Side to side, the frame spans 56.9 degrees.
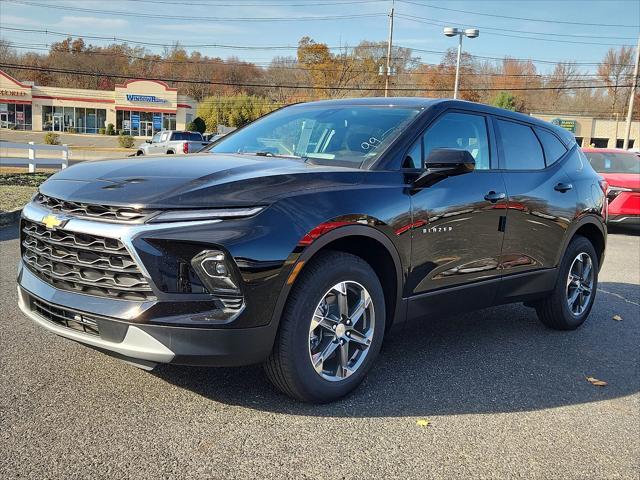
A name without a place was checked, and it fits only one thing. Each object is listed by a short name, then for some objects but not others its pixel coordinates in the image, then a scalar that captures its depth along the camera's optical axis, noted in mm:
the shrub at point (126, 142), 51750
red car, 11570
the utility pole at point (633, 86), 32841
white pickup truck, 27769
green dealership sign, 71506
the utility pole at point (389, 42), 41031
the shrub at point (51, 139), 46750
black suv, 2816
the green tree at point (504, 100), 66356
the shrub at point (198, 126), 57875
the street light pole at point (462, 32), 29778
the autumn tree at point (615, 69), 67688
